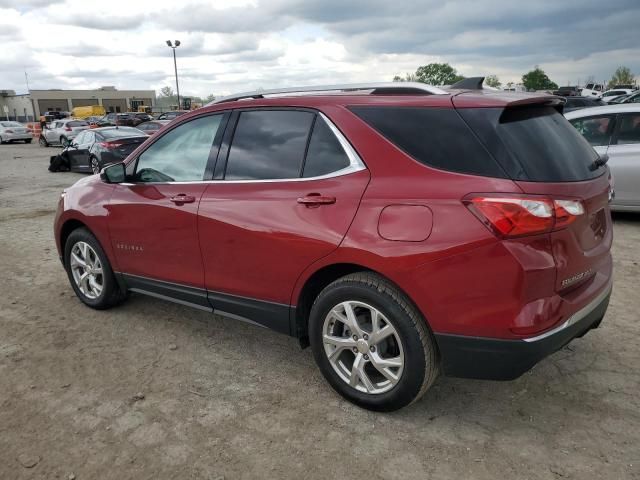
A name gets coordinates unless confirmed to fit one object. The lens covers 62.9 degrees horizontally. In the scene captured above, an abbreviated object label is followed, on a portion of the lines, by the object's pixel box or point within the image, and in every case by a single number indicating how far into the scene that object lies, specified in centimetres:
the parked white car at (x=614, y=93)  3497
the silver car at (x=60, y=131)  2884
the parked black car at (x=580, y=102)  1939
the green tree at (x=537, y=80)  9778
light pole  4581
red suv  244
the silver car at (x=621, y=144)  699
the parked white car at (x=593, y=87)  4258
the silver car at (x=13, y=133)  3353
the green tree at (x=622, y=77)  10154
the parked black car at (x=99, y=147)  1452
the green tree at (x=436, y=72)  10094
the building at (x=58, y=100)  9556
